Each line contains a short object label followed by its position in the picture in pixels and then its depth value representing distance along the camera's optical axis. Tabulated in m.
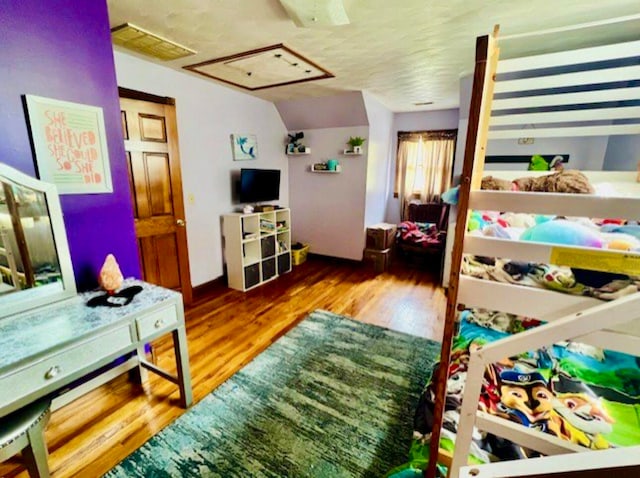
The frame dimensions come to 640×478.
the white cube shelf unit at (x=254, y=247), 3.48
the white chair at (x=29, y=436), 1.07
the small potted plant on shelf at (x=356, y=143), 4.02
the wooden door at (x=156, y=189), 2.48
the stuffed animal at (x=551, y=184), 1.50
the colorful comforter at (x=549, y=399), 1.15
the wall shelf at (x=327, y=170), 4.27
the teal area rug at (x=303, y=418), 1.43
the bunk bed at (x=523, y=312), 0.70
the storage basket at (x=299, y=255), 4.48
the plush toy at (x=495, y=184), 1.73
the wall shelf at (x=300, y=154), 4.40
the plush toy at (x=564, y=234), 0.97
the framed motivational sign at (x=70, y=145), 1.42
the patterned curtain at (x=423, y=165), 4.90
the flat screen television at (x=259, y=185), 3.63
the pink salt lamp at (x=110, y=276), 1.56
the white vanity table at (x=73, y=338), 1.08
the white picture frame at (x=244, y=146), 3.61
